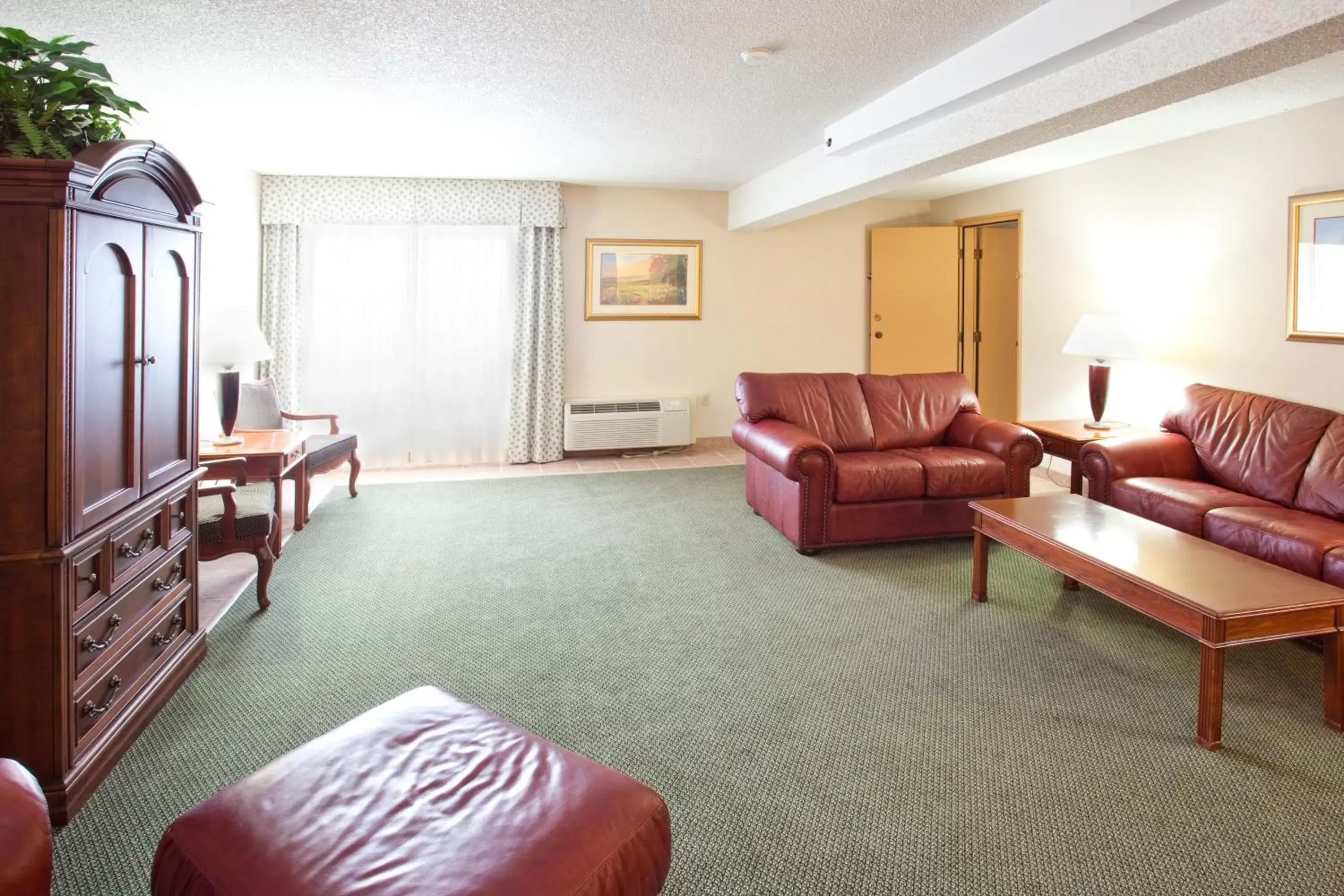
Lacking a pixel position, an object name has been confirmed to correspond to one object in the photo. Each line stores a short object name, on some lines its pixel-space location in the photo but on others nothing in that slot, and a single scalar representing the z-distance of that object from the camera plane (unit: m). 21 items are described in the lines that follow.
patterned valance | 6.12
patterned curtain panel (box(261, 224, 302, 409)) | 6.11
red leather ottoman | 1.20
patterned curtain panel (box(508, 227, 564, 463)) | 6.60
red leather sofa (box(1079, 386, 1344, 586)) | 3.18
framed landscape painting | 6.85
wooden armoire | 1.84
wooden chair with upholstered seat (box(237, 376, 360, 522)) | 4.93
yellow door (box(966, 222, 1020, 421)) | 6.99
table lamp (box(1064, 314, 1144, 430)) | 4.87
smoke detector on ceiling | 3.34
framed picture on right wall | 4.00
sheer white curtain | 6.33
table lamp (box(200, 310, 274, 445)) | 4.10
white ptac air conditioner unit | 6.78
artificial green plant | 1.87
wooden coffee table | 2.29
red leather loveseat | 4.10
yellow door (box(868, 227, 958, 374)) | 7.15
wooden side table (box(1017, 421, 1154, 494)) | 4.54
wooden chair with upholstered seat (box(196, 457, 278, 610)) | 3.13
